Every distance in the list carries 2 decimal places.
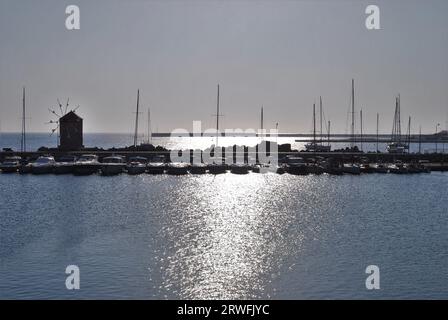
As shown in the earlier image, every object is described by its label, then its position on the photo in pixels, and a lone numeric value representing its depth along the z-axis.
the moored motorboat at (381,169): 81.25
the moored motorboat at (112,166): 73.69
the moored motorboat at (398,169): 81.19
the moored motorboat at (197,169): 76.86
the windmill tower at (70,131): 95.31
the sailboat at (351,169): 79.00
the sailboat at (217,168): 77.56
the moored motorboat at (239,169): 77.44
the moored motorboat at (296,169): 78.81
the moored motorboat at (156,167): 76.00
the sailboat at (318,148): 129.55
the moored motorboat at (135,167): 74.69
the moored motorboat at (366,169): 81.44
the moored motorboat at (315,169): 79.81
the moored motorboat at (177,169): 75.81
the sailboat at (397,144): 118.44
